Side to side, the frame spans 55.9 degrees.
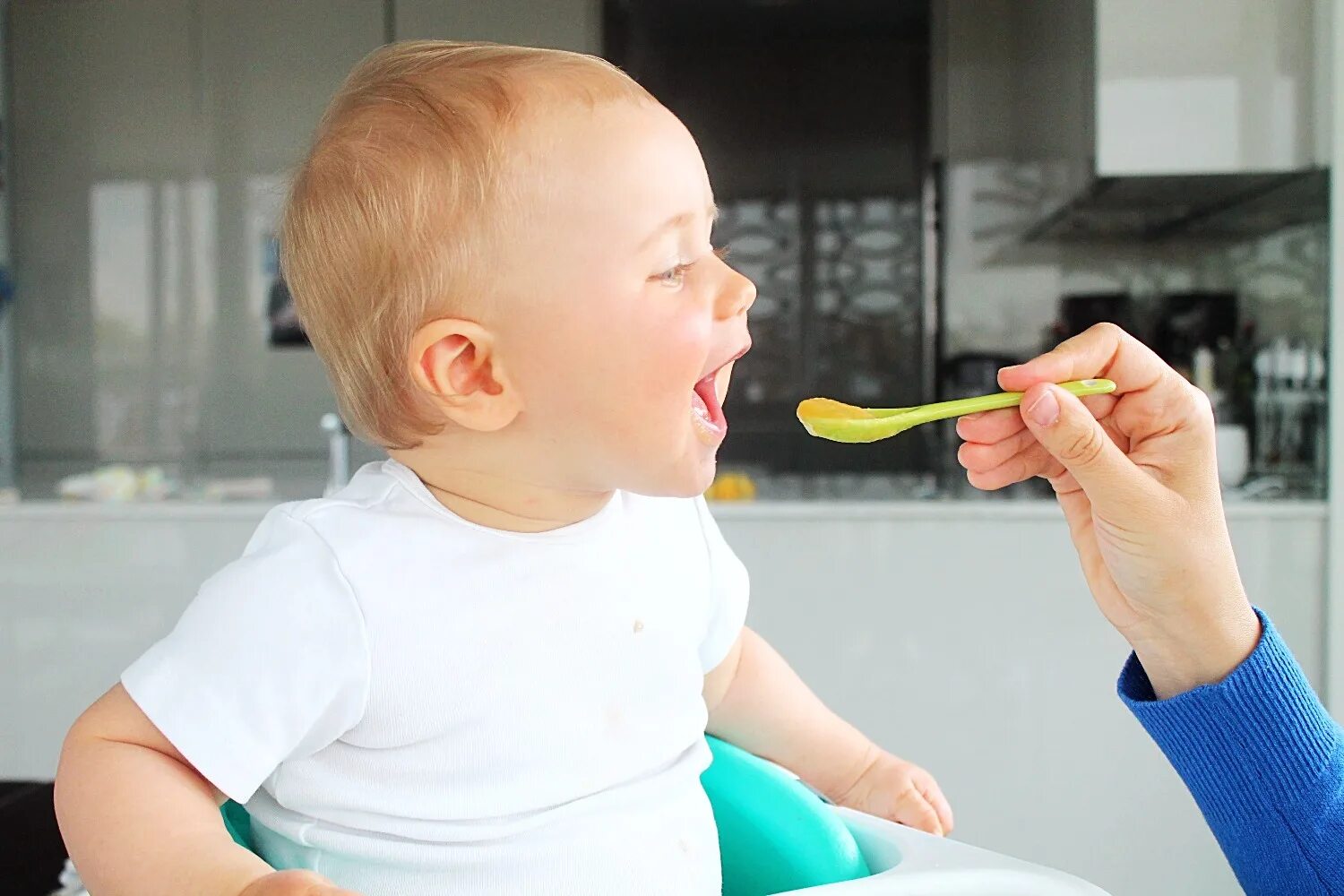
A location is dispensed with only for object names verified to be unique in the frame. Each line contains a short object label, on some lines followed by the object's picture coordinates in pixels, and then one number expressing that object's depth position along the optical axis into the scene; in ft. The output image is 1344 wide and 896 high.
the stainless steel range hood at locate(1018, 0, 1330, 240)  7.64
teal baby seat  2.56
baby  2.23
